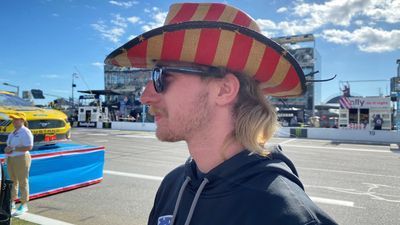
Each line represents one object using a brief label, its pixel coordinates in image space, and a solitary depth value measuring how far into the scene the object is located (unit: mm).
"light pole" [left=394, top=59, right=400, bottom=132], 22719
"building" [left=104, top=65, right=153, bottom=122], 46319
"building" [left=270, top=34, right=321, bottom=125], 45738
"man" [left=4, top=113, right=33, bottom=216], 5513
